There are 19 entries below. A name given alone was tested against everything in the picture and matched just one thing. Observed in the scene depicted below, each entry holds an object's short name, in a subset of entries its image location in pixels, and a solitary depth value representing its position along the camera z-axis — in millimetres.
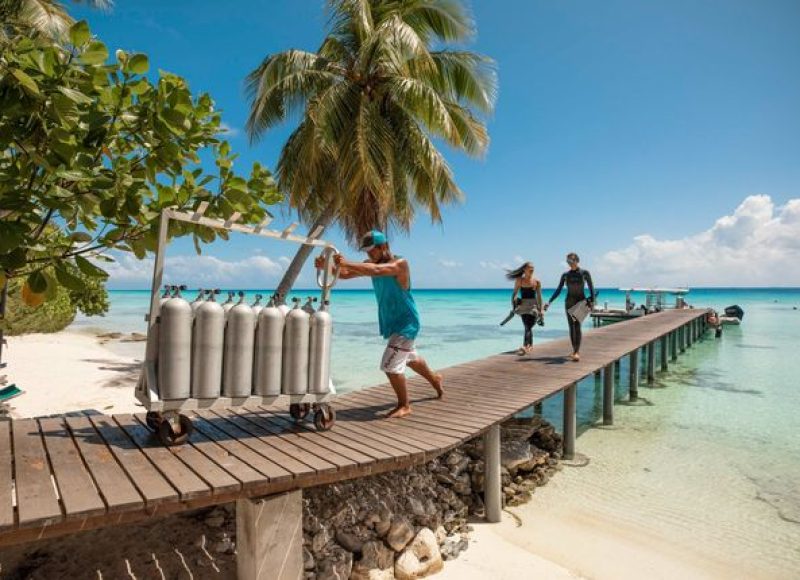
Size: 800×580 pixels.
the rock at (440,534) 5352
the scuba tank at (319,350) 4480
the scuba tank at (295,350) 4332
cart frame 3824
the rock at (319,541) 4559
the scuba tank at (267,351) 4203
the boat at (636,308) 36656
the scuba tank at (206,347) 3906
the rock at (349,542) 4719
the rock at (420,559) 4656
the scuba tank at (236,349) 4059
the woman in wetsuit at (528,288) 10993
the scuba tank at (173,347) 3791
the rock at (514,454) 7840
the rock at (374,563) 4523
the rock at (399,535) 4891
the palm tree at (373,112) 12117
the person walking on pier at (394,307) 5227
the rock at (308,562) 4327
